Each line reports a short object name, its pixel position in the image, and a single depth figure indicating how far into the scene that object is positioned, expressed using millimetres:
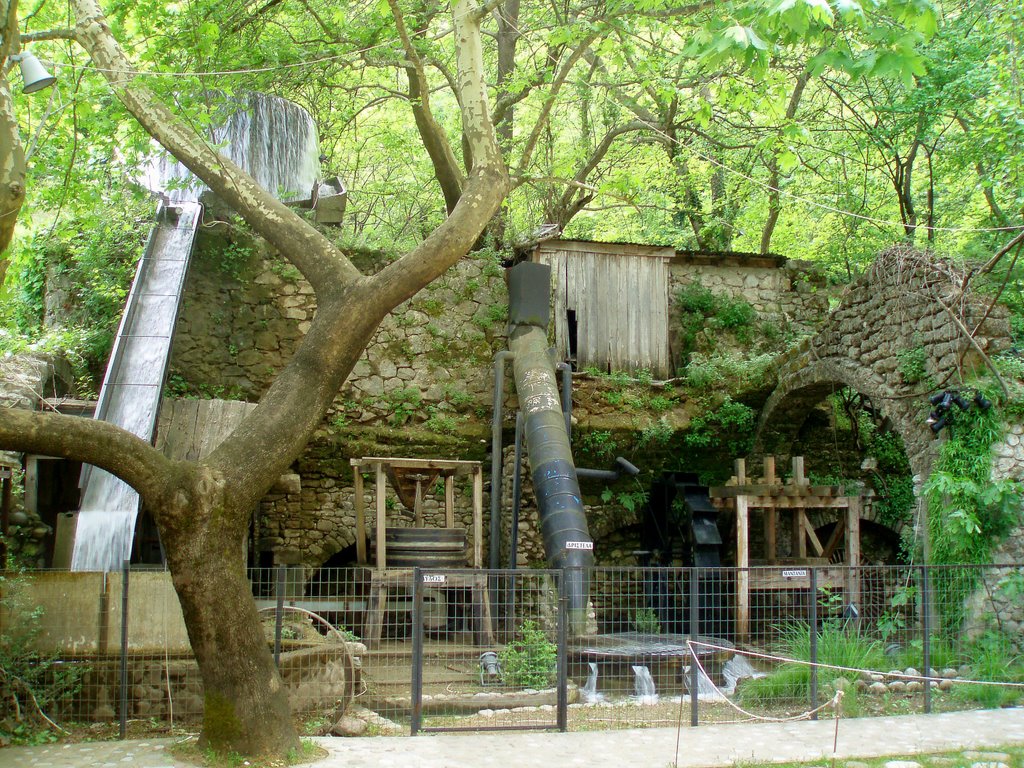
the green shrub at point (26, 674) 6480
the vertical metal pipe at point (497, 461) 11594
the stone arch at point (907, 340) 9594
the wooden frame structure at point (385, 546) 9273
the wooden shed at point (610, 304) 13672
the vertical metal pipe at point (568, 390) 12461
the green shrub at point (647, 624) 10977
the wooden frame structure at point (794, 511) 11242
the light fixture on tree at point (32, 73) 6242
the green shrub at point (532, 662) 8148
